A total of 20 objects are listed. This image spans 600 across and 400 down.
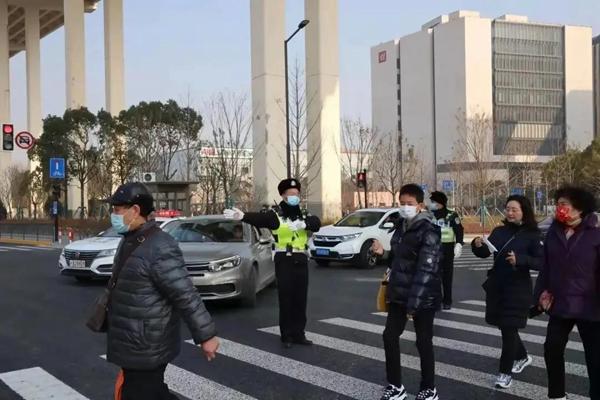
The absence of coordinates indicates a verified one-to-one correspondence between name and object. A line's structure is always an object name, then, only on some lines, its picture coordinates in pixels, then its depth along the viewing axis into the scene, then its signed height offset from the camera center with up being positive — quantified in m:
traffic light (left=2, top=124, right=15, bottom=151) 24.94 +1.78
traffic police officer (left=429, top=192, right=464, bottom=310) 9.94 -0.87
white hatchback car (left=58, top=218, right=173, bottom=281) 13.27 -1.55
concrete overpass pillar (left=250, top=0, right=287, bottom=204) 32.66 +4.41
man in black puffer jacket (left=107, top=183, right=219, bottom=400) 3.53 -0.71
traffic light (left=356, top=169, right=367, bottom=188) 30.64 -0.03
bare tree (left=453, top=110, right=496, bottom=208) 39.56 +1.38
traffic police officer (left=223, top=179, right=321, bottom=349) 7.53 -0.91
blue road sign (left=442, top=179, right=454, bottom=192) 36.34 -0.44
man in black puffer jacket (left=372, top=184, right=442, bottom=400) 5.05 -0.87
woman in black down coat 5.69 -0.88
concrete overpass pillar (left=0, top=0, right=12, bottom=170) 62.53 +11.19
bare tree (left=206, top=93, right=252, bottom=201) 32.84 +1.24
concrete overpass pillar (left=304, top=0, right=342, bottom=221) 34.91 +4.01
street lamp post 27.01 +3.90
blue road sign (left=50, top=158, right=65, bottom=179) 31.05 +0.72
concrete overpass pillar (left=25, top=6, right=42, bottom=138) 64.69 +11.64
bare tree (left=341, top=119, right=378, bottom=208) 45.78 +2.60
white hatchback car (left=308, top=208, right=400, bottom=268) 16.72 -1.55
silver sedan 9.69 -1.16
